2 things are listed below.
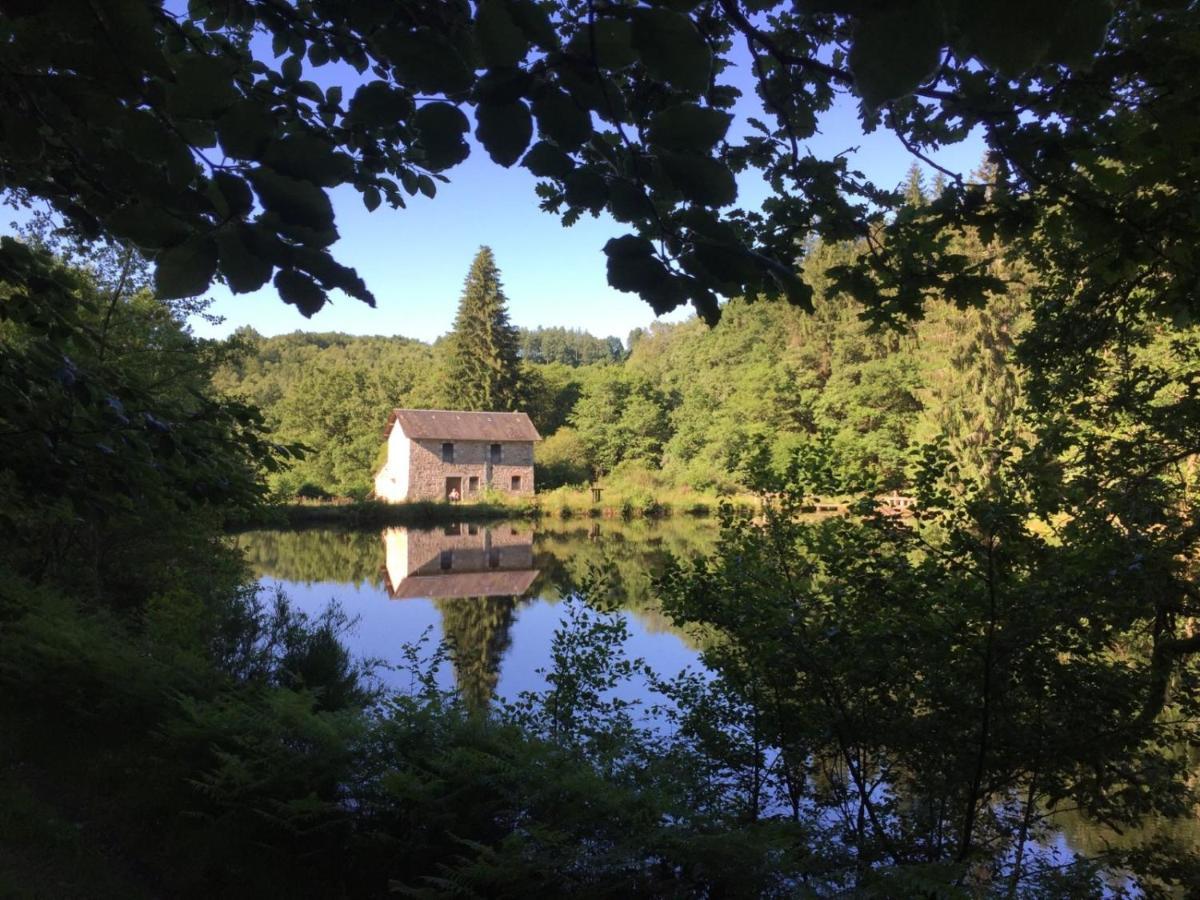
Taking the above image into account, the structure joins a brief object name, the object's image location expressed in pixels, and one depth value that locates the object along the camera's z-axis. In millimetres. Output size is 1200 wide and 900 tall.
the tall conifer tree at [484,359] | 48531
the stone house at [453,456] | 37094
